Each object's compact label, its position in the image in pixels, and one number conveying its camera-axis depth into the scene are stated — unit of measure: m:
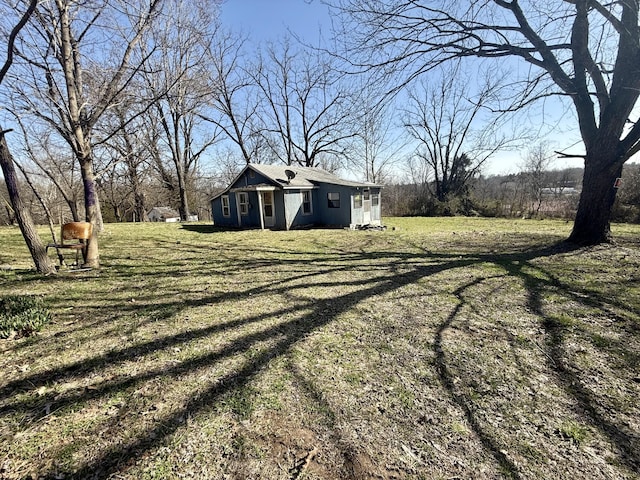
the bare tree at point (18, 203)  4.15
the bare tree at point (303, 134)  25.09
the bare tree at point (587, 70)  5.56
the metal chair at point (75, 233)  5.61
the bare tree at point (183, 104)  9.21
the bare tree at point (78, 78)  7.57
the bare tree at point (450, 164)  26.28
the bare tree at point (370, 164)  28.80
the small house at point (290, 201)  14.65
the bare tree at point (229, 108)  22.09
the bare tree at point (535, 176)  23.94
